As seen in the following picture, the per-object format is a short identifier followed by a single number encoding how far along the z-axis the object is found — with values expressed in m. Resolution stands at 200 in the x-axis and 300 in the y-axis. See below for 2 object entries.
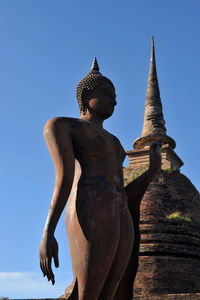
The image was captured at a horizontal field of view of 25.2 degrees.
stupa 11.90
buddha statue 3.62
